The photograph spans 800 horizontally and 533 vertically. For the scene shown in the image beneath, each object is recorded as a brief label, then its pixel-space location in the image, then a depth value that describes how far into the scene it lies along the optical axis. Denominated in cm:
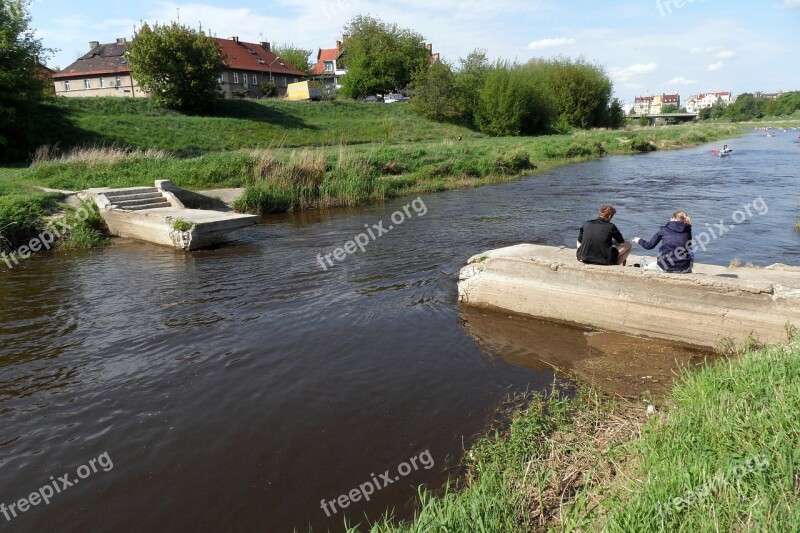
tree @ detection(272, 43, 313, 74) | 9781
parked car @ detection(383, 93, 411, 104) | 7021
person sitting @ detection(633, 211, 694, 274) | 797
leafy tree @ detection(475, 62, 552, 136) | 5375
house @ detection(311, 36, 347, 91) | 10232
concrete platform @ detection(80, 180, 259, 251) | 1454
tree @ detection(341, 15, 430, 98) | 7150
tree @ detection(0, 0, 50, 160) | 2659
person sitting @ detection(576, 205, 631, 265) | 823
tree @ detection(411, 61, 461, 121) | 5662
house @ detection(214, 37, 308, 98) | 6638
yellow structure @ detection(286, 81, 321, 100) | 5997
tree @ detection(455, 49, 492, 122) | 5780
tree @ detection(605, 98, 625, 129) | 7388
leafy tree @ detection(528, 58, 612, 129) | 6788
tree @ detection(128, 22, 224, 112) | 4109
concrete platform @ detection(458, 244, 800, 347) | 705
